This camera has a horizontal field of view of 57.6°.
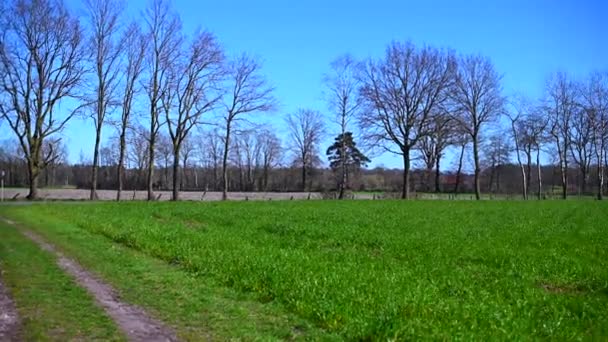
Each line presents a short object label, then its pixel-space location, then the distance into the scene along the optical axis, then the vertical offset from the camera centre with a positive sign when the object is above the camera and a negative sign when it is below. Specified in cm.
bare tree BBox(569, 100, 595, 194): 8419 +951
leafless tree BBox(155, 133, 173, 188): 10560 +800
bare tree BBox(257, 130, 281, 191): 12044 +868
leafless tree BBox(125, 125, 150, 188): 9825 +640
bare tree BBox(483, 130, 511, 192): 9738 +726
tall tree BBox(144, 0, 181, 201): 5881 +1130
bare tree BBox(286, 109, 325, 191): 10725 +890
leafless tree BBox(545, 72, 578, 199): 8456 +1108
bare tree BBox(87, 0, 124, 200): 5591 +1120
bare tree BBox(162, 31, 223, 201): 6003 +1026
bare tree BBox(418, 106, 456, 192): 6556 +808
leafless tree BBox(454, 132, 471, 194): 6819 +759
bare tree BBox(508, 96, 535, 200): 8406 +947
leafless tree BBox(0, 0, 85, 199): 5134 +1060
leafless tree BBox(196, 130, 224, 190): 11519 +744
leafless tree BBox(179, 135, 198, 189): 11156 +777
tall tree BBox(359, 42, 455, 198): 6512 +1055
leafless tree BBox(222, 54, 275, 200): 6637 +995
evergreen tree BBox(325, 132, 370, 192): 9712 +705
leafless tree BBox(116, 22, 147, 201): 5869 +1025
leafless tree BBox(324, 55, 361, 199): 7191 +1004
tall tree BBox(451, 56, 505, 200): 7069 +1175
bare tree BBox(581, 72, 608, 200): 8256 +1102
